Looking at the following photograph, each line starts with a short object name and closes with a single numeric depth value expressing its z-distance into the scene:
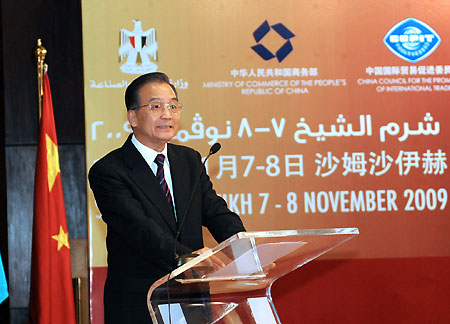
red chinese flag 4.64
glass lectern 2.81
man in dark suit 3.34
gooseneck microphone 3.01
